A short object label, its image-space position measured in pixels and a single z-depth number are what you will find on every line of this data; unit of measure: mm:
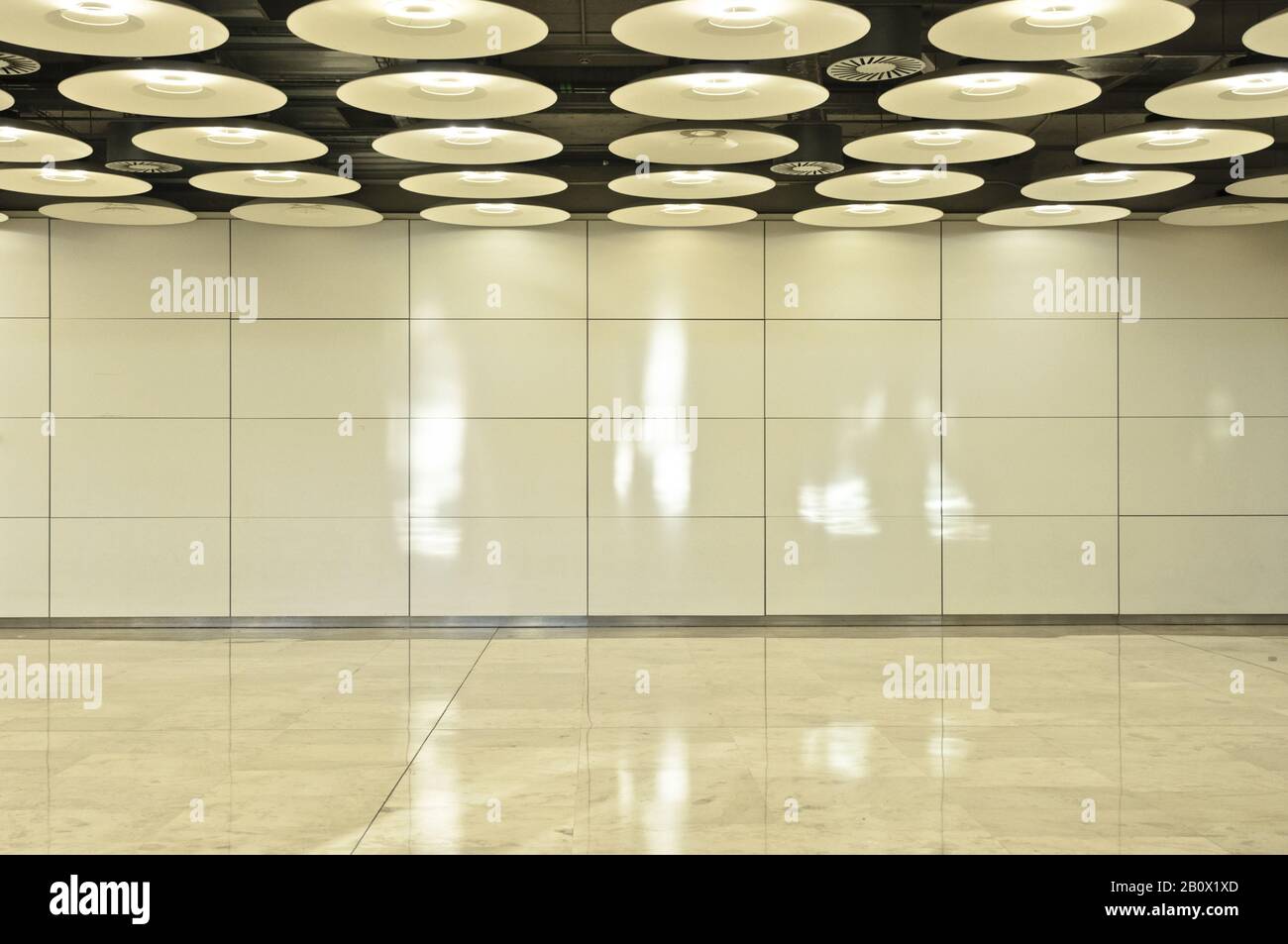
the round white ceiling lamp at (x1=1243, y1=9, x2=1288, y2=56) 8844
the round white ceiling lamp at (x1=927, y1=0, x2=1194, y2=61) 8609
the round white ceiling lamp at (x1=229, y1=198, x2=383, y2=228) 15586
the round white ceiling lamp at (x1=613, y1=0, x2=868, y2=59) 8519
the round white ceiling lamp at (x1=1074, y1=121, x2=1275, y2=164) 12008
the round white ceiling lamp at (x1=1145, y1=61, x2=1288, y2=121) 10180
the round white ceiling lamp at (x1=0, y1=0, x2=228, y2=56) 8656
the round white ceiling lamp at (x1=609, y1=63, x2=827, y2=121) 10117
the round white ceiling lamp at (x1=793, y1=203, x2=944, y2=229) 15875
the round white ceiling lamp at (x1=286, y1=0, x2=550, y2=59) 8523
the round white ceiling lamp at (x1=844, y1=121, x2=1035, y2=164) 12008
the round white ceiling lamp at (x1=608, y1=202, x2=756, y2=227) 15703
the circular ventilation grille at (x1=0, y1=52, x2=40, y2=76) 10883
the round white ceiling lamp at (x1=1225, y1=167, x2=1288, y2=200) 13961
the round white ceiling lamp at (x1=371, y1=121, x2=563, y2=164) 12008
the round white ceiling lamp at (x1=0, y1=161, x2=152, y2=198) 13781
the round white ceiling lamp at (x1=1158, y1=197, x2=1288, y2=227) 15645
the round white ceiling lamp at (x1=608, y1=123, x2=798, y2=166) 12016
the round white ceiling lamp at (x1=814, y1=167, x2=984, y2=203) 14062
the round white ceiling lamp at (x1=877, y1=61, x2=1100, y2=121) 10242
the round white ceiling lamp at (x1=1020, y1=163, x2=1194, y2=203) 13961
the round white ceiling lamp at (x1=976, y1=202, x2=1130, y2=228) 16078
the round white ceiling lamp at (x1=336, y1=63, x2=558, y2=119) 10125
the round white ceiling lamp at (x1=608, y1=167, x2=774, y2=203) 14008
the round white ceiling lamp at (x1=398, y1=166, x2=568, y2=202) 13992
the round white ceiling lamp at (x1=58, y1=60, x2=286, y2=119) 10142
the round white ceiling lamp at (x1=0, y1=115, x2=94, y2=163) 11875
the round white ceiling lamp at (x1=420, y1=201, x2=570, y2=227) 15812
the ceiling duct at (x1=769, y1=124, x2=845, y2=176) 13133
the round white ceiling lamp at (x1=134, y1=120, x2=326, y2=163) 12016
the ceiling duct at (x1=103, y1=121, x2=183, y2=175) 13094
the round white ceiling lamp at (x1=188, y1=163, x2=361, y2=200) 13773
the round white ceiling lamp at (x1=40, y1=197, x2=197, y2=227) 15562
